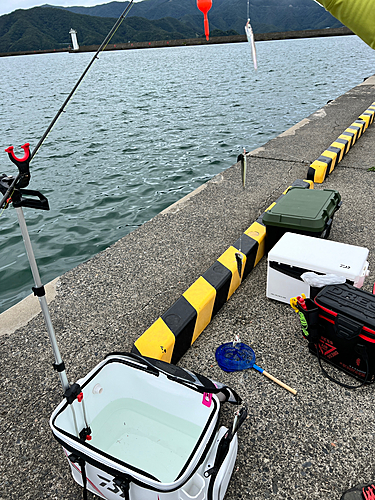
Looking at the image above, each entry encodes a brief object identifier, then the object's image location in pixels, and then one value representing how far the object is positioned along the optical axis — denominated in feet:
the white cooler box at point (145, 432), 5.07
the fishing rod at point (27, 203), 4.60
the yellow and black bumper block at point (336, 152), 18.04
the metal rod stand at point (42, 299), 4.95
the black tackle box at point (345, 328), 7.23
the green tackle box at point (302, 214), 10.97
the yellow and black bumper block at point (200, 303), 8.32
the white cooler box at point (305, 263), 8.84
